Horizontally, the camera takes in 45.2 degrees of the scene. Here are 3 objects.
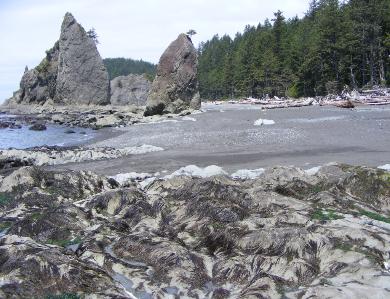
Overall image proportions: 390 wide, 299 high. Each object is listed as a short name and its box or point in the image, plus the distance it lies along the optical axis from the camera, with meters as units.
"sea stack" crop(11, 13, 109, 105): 71.56
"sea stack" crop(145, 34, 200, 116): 45.94
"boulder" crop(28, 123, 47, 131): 39.71
